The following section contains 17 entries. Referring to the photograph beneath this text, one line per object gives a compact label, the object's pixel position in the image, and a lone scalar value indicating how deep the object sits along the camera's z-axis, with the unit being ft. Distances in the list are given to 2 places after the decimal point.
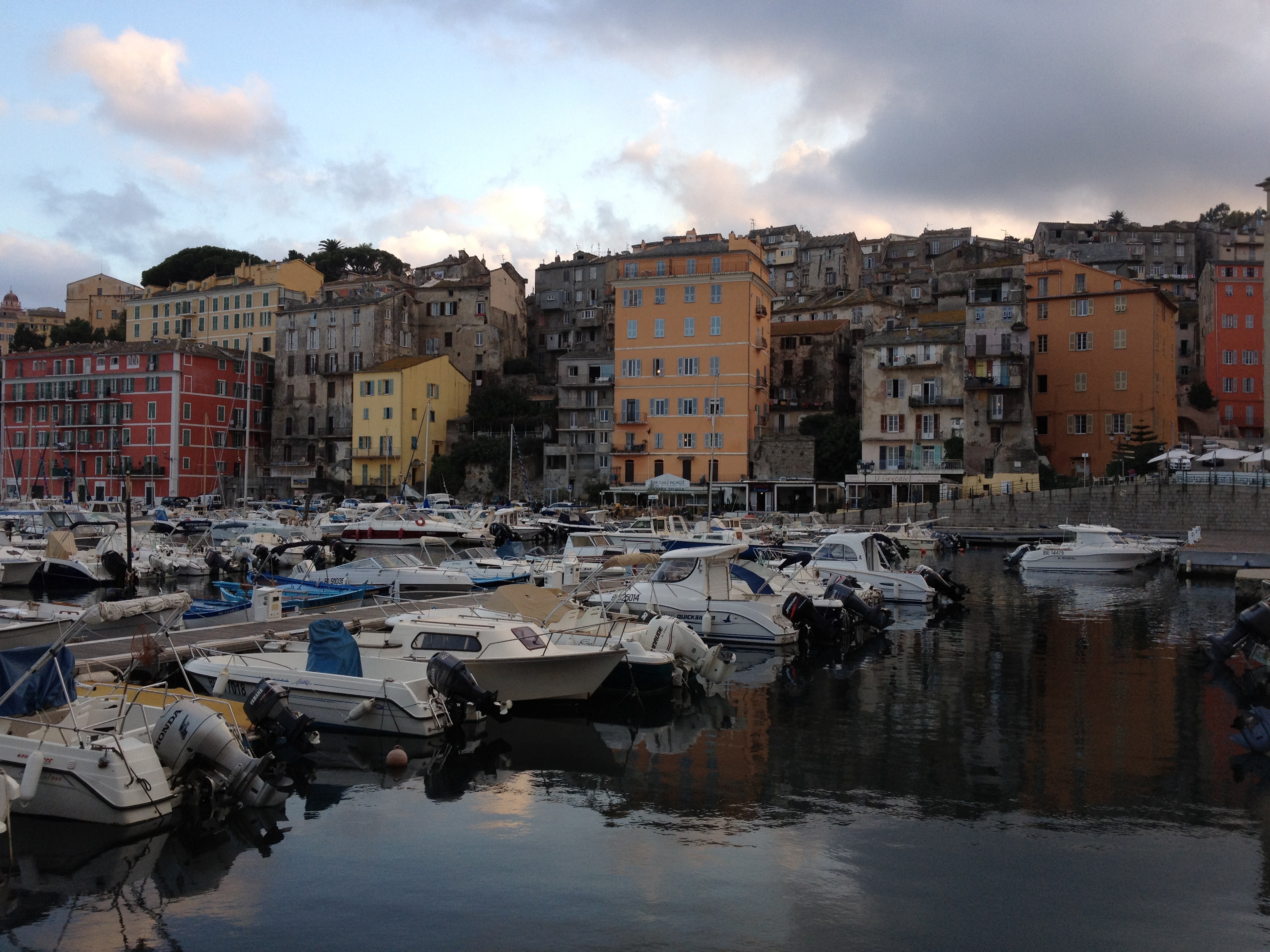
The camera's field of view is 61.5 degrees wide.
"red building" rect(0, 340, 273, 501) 281.54
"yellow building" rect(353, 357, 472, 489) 278.46
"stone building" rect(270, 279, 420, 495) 291.79
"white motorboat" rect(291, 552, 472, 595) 116.98
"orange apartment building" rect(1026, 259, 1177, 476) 234.17
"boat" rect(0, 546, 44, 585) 129.90
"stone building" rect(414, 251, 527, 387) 305.32
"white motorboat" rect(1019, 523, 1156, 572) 148.56
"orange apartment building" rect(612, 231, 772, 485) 246.47
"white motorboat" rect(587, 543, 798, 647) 83.46
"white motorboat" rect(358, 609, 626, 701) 59.52
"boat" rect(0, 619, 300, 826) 40.06
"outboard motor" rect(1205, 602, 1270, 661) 70.54
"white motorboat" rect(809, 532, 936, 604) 109.50
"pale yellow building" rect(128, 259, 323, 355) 315.37
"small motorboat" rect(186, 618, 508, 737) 54.49
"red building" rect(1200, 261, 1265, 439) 279.90
